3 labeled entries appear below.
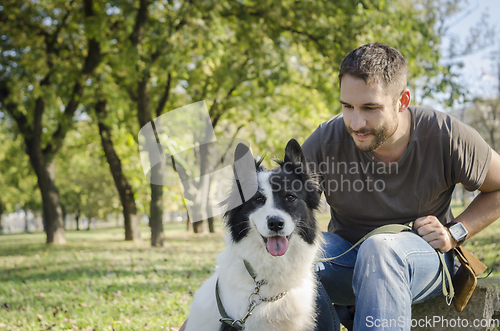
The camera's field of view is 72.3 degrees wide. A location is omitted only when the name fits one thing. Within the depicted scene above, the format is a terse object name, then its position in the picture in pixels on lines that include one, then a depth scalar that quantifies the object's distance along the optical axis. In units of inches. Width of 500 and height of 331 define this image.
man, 80.7
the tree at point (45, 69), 432.5
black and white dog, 89.5
